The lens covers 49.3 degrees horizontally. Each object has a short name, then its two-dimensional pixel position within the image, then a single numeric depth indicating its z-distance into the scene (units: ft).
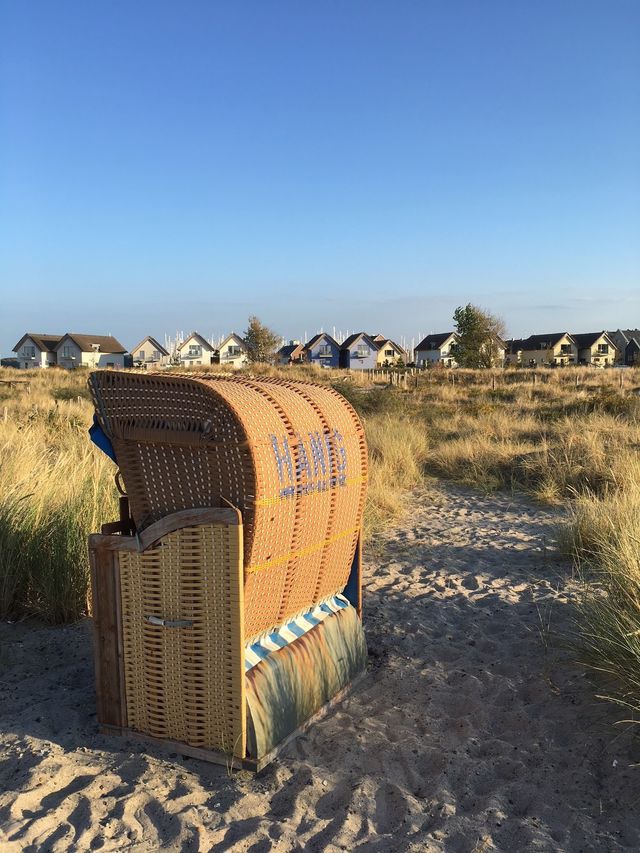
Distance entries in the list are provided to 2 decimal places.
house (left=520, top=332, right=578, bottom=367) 288.51
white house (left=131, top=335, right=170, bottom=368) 298.76
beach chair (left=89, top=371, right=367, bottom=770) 9.72
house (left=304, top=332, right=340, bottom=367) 293.43
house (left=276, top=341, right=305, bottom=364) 284.84
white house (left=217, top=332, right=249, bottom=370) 295.89
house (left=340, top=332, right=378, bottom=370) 283.22
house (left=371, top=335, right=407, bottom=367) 293.02
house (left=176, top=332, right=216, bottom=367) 298.76
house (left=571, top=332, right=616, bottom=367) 297.74
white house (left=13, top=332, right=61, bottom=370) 284.20
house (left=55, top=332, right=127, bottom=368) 276.41
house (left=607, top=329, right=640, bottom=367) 309.01
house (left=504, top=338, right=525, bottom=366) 241.14
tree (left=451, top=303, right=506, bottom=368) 198.80
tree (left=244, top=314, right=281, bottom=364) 249.55
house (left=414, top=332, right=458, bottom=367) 304.36
